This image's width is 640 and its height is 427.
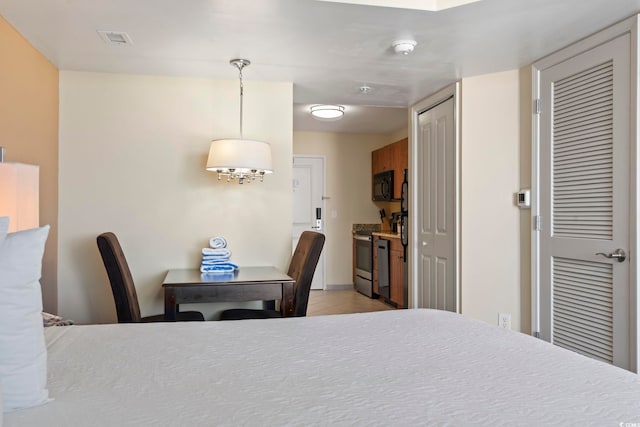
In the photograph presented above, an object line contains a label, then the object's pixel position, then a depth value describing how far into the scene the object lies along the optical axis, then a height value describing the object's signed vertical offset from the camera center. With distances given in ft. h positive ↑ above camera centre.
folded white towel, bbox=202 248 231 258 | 11.10 -0.98
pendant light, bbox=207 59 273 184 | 10.21 +1.25
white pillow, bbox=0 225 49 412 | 3.03 -0.76
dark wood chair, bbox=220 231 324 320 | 9.86 -1.49
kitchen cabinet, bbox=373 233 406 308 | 17.71 -2.29
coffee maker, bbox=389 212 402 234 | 19.91 -0.46
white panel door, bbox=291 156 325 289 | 22.41 +0.68
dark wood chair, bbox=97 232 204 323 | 8.88 -1.35
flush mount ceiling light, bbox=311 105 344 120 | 16.34 +3.56
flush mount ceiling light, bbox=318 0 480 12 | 7.73 +3.49
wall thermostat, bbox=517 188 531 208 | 10.96 +0.34
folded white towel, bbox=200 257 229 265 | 11.00 -1.17
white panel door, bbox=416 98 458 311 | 12.57 +0.09
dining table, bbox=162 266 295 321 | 9.33 -1.60
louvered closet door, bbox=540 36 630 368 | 8.54 +0.22
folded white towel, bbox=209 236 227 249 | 11.37 -0.76
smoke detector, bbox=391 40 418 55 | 9.26 +3.36
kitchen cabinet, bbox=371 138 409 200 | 18.98 +2.24
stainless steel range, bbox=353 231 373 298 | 20.74 -2.31
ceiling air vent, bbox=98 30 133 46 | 8.95 +3.43
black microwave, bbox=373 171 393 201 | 20.17 +1.18
